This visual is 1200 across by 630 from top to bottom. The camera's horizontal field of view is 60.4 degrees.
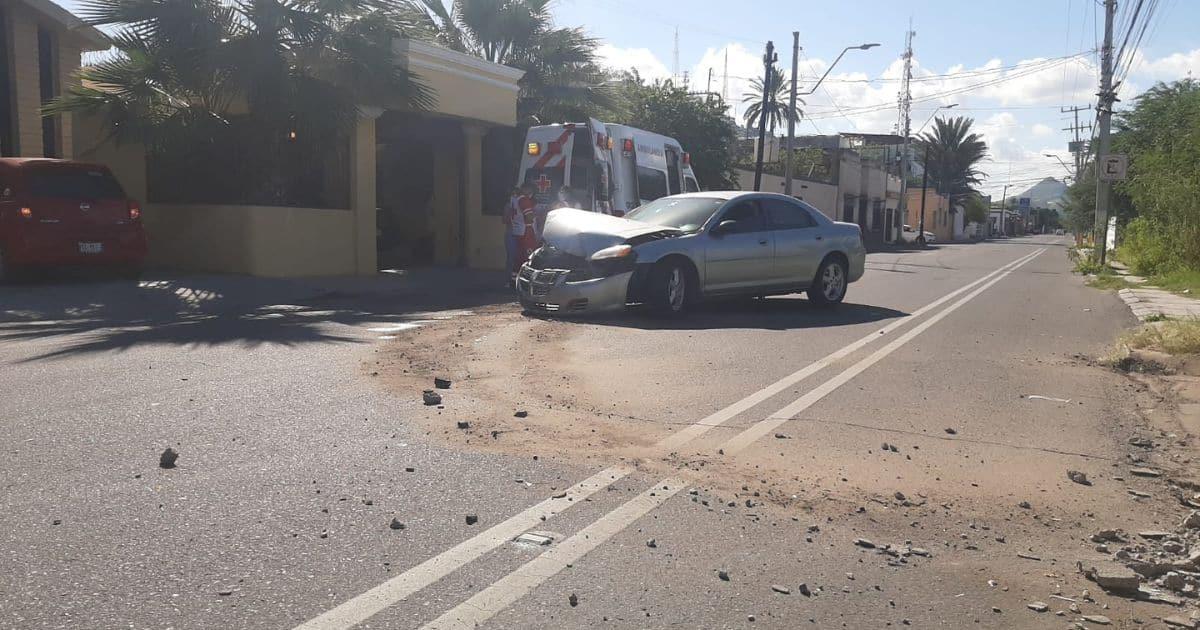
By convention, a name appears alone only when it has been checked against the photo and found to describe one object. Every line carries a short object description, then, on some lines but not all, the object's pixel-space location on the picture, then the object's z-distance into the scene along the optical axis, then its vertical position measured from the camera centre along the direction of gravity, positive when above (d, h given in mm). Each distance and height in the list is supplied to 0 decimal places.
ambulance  17109 +1022
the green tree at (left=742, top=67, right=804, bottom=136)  65062 +8214
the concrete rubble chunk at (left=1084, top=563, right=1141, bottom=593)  3994 -1363
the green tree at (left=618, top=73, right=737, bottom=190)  38625 +3892
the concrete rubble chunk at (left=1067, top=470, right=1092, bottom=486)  5584 -1341
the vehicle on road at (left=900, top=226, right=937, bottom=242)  73188 -479
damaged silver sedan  12008 -353
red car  13797 +11
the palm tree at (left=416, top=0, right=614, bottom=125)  25312 +4393
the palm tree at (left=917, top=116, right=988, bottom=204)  88938 +6824
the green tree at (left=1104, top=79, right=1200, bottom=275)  22172 +1142
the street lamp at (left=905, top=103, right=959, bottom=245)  68450 +1540
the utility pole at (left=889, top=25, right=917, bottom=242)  66312 +7771
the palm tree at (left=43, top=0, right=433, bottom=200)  16172 +2305
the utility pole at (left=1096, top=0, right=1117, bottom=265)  26891 +3240
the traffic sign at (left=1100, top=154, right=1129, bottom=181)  24609 +1544
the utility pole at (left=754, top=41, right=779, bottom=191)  36938 +5040
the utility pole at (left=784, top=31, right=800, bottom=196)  37212 +4386
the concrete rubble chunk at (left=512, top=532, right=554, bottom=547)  4340 -1332
